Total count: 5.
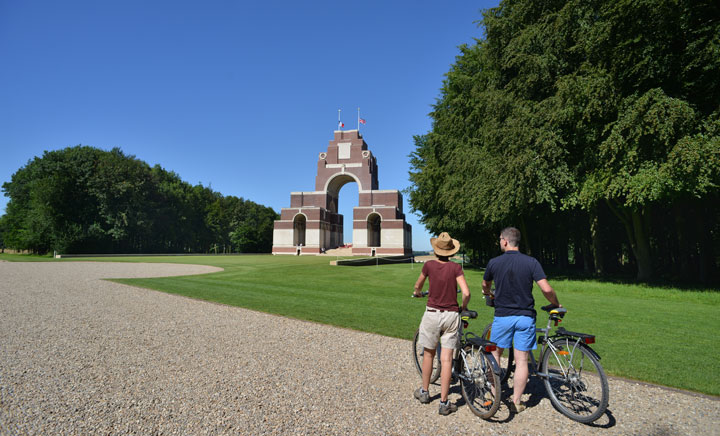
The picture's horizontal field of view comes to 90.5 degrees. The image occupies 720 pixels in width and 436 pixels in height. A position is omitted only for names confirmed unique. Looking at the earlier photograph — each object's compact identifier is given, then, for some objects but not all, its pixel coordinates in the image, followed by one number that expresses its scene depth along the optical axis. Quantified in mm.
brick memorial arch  55891
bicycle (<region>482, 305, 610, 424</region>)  3764
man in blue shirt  3885
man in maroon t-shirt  3971
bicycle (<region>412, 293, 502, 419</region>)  3809
